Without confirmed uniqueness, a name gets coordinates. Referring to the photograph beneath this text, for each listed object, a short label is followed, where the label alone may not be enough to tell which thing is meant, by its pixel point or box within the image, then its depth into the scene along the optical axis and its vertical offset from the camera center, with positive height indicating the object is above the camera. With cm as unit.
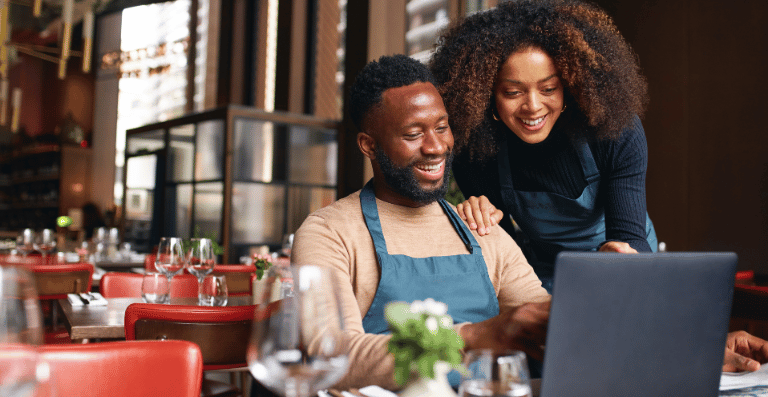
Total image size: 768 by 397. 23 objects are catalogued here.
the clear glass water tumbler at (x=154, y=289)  215 -28
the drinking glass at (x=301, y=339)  59 -12
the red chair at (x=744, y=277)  314 -25
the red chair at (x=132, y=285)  259 -33
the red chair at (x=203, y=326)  151 -29
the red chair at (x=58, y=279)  289 -35
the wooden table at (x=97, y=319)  177 -35
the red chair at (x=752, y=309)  166 -22
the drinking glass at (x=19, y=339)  53 -12
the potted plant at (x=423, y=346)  65 -14
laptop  67 -11
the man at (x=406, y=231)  128 -3
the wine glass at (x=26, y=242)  380 -23
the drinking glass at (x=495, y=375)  63 -16
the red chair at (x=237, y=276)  304 -32
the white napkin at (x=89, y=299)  214 -34
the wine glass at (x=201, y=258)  219 -17
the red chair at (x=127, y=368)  93 -25
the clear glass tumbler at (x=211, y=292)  213 -28
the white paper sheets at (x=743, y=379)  92 -24
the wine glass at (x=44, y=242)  379 -22
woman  154 +27
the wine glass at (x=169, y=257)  214 -16
